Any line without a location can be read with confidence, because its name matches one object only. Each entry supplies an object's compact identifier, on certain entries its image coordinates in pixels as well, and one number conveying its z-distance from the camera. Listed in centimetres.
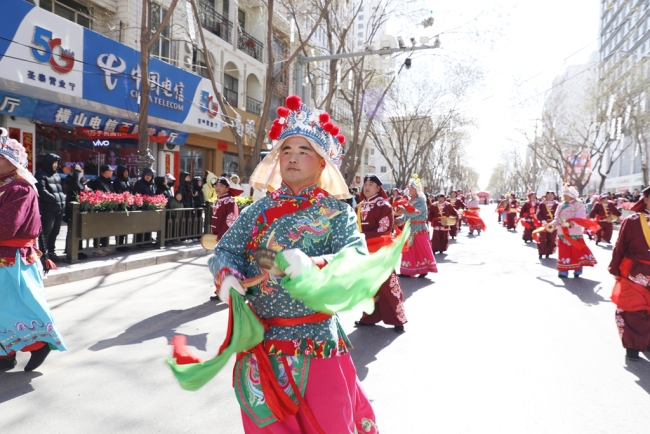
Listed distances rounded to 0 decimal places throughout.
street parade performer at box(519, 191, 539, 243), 1675
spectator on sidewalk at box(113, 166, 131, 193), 1050
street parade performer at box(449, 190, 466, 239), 1799
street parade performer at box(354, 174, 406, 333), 544
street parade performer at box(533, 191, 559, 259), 1245
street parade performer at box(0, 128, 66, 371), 363
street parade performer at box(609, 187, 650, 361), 460
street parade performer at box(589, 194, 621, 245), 1638
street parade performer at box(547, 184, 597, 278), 912
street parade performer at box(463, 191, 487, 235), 1867
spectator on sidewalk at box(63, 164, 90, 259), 903
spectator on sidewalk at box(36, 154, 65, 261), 727
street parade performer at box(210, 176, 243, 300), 693
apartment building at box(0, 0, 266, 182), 1100
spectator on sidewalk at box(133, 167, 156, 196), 1066
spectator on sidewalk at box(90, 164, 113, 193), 985
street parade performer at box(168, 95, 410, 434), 176
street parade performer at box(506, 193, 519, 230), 2319
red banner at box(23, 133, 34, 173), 1265
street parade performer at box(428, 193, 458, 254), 1298
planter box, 837
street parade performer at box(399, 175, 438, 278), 913
